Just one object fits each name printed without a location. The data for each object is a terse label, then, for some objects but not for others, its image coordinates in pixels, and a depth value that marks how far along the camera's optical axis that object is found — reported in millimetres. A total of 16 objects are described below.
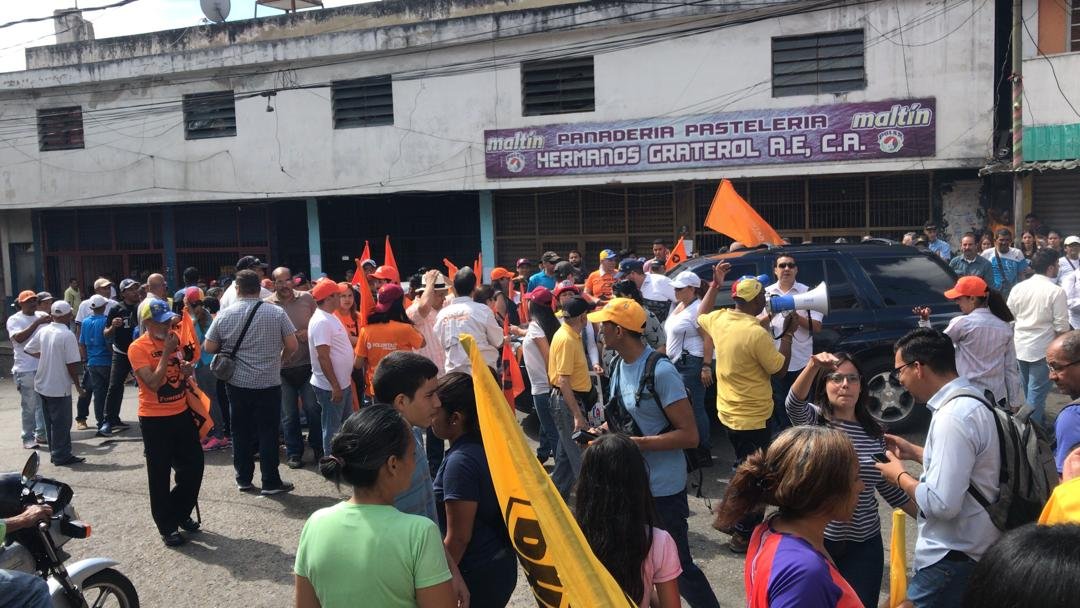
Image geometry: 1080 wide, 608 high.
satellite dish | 20812
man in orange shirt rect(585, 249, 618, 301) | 10180
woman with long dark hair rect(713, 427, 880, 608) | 2250
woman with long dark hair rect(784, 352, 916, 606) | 3740
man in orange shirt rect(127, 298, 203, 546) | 6102
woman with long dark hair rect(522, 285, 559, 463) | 6602
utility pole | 13109
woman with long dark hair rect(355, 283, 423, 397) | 6816
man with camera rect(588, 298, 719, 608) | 4008
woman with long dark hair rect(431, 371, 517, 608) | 3318
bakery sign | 14531
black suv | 8070
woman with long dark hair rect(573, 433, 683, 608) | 2783
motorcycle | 3865
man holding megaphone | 6809
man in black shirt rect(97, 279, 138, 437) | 9625
